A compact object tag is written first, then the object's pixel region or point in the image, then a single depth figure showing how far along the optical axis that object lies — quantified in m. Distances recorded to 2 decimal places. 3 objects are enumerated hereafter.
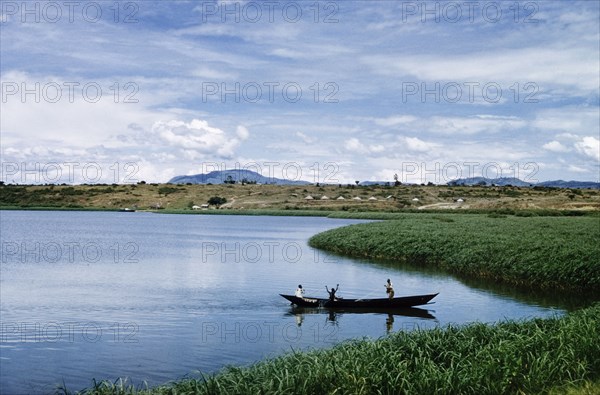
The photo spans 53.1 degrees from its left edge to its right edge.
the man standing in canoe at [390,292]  35.25
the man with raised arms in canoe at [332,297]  34.50
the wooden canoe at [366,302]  34.50
